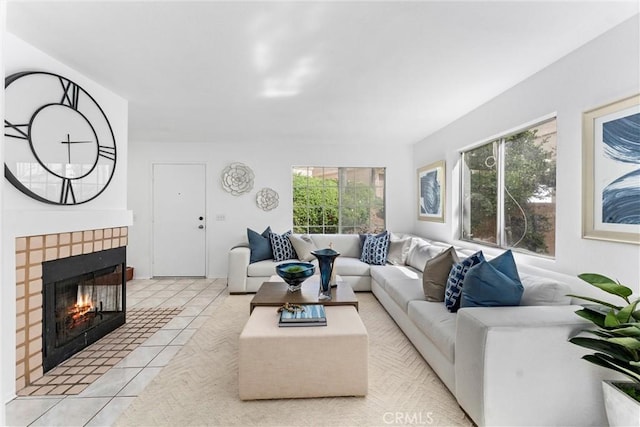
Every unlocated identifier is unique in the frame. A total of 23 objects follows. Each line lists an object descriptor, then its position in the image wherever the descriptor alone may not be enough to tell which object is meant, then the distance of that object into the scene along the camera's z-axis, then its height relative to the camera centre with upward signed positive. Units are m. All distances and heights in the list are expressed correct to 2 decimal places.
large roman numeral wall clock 2.08 +0.55
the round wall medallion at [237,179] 5.27 +0.58
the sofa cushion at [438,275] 2.60 -0.52
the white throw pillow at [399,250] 4.41 -0.53
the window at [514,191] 2.63 +0.24
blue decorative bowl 2.72 -0.54
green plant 1.39 -0.55
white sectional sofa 1.59 -0.81
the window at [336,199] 5.51 +0.26
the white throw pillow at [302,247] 4.62 -0.52
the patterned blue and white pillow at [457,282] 2.34 -0.52
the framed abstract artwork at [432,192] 4.41 +0.34
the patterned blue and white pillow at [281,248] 4.61 -0.53
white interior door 5.23 -0.13
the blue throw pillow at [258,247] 4.57 -0.51
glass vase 2.70 -0.49
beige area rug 1.76 -1.17
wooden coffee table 2.50 -0.72
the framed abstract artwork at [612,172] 1.84 +0.28
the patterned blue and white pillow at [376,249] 4.47 -0.53
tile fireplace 2.06 -0.61
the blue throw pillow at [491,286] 1.94 -0.46
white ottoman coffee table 1.90 -0.93
